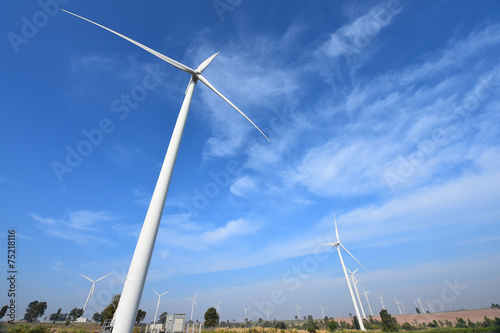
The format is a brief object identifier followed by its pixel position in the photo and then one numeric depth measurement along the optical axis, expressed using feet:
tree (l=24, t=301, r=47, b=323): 299.99
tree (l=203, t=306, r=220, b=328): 224.43
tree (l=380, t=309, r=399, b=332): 191.01
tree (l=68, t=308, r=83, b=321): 336.70
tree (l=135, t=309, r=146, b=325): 283.07
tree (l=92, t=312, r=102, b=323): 383.65
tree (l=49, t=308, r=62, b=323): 366.55
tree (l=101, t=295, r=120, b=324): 179.63
